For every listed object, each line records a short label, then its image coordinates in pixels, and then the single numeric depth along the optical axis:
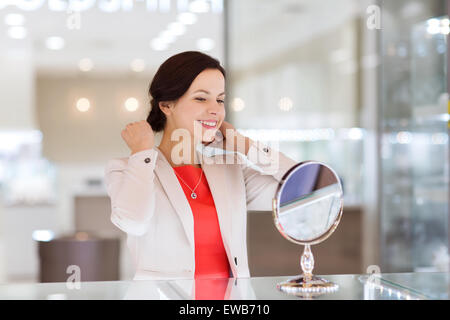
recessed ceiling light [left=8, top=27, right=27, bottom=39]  4.70
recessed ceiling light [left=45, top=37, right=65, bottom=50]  4.62
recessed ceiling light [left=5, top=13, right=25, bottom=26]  4.57
